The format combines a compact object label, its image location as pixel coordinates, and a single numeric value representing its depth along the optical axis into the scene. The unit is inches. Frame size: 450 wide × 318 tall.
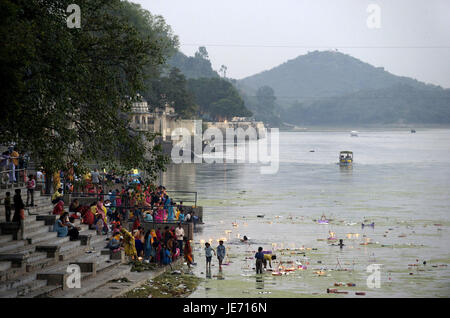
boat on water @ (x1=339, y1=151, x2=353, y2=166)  4542.3
